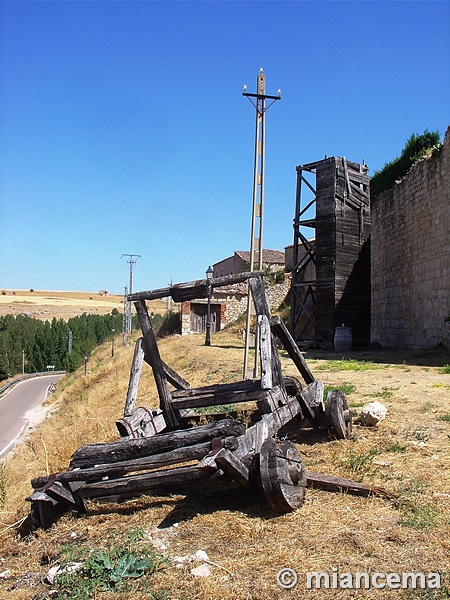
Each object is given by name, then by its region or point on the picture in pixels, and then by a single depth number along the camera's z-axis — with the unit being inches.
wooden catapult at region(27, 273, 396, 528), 154.3
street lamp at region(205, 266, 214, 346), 889.0
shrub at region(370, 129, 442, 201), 673.6
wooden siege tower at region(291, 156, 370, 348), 815.1
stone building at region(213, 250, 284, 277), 1502.7
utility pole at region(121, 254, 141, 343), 1557.8
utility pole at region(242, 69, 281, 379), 385.1
